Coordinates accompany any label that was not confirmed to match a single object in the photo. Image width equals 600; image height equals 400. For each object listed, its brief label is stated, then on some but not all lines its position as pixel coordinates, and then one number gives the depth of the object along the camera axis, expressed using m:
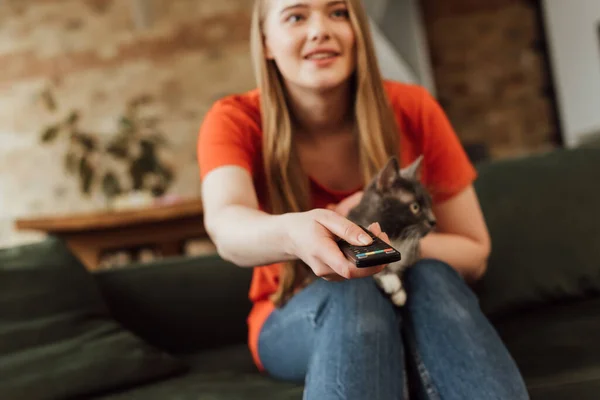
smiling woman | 0.75
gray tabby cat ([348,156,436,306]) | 0.84
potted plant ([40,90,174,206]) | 2.70
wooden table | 2.34
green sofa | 1.05
